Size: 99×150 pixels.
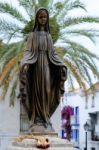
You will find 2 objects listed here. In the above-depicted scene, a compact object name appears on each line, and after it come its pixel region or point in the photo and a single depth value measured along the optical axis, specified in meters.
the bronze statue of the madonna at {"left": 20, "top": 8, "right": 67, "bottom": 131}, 9.67
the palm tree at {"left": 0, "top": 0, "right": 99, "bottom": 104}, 21.61
